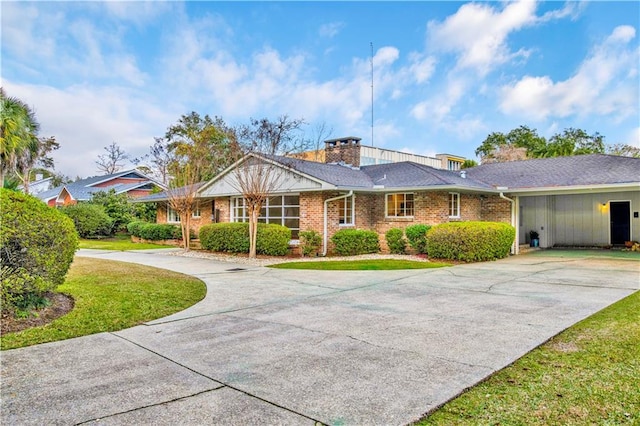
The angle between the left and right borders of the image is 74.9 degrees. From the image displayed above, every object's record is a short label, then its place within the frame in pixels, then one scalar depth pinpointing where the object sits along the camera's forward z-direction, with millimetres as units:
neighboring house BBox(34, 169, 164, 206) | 36094
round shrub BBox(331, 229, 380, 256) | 15867
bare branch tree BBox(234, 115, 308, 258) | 15492
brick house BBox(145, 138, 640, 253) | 15688
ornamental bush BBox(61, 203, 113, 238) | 26391
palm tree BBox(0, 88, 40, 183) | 16219
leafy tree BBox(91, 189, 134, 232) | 29125
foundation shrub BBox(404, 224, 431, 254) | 15172
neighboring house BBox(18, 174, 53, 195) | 45844
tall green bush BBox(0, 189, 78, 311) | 5535
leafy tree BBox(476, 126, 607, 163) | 36438
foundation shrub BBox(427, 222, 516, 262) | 13453
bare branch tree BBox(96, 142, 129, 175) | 51688
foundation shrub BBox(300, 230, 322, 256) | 15820
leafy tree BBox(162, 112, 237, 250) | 19062
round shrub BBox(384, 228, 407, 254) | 16172
